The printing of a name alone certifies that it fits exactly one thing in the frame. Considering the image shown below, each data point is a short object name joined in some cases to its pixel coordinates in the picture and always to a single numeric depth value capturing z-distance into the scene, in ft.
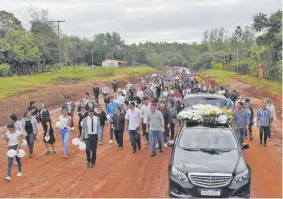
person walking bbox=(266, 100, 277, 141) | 51.40
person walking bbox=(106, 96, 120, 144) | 53.99
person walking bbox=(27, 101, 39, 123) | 49.90
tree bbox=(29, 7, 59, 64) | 225.95
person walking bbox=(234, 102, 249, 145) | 45.24
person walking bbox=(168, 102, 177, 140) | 51.44
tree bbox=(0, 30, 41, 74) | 177.99
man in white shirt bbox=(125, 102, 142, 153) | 46.11
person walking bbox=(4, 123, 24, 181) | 35.83
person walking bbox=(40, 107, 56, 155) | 45.80
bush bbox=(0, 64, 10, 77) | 163.09
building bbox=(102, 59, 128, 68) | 399.44
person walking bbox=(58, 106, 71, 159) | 43.62
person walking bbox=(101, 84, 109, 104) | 100.14
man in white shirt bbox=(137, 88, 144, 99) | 77.97
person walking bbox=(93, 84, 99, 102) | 99.37
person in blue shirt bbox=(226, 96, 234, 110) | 56.10
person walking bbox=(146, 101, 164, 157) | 43.86
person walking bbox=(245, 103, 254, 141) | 54.46
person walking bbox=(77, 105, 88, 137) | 49.80
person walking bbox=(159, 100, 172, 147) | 50.03
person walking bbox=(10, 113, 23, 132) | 42.52
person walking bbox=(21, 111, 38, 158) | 42.83
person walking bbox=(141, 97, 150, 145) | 51.57
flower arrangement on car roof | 35.06
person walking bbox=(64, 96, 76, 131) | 62.28
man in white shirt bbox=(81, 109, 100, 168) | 39.42
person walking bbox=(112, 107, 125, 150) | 47.42
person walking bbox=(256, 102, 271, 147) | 48.39
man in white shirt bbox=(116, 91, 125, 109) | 62.80
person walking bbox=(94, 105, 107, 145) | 49.57
